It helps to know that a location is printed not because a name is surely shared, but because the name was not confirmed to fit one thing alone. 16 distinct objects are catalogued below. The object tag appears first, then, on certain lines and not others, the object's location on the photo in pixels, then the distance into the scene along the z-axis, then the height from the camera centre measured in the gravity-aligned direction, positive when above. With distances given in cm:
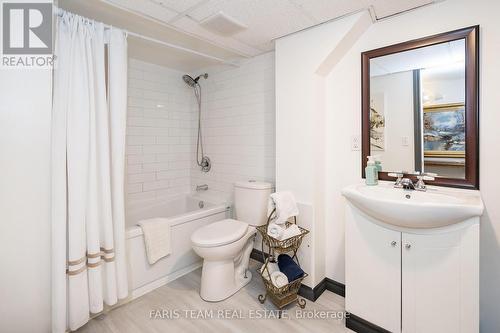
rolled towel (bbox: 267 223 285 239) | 182 -47
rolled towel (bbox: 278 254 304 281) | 184 -77
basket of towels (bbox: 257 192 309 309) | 181 -62
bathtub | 197 -69
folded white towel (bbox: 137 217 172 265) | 201 -59
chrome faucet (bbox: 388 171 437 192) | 157 -11
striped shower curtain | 148 -3
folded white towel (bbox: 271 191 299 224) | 188 -30
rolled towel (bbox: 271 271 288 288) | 179 -82
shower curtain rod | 151 +98
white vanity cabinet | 122 -60
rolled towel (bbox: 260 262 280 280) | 190 -80
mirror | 148 +38
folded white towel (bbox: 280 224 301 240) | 183 -49
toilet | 188 -59
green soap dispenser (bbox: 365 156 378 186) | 174 -5
